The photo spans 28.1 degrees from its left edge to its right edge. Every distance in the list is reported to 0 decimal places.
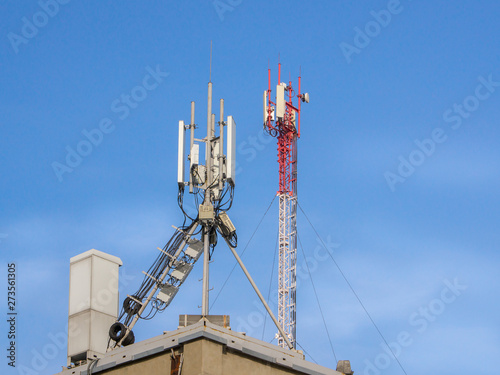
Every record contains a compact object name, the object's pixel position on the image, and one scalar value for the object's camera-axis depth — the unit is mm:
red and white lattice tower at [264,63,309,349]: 98625
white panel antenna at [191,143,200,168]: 38812
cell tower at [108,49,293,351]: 38500
